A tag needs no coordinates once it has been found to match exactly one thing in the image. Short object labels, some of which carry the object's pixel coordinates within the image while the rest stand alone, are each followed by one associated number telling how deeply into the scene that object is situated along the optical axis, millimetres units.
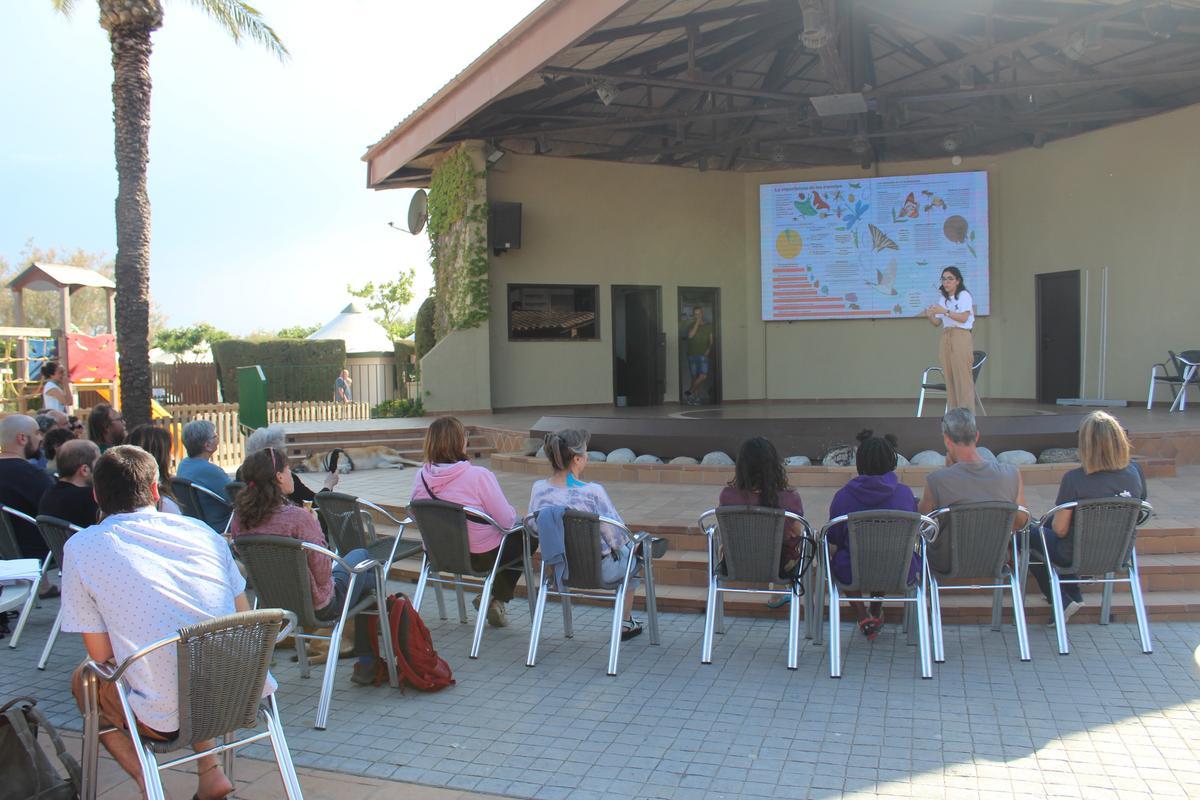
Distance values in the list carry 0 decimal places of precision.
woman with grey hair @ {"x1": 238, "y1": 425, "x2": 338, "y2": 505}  4895
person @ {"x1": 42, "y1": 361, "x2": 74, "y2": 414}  10219
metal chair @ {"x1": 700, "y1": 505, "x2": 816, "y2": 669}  4312
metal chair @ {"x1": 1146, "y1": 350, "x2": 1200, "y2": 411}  11086
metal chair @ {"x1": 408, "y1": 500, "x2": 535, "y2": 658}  4625
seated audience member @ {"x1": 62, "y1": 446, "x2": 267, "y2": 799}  2695
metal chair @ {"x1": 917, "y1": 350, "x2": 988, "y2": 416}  10156
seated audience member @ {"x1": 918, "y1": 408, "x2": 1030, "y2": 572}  4543
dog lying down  10393
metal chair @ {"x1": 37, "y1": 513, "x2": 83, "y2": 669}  4449
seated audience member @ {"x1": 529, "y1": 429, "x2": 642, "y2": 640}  4566
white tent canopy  30859
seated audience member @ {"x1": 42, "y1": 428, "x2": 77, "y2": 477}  6344
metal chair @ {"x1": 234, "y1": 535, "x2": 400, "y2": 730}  3699
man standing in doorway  15008
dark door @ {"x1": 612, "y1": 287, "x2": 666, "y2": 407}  14656
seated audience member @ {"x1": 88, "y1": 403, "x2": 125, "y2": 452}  6480
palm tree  10078
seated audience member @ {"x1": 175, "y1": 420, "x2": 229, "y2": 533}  5363
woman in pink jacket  4820
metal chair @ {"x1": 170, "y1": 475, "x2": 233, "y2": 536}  5328
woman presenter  8656
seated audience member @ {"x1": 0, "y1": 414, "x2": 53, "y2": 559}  5254
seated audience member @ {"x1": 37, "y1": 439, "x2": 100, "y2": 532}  4793
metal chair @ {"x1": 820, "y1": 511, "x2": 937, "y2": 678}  4109
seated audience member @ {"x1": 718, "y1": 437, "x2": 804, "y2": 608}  4469
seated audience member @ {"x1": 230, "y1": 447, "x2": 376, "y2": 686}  3840
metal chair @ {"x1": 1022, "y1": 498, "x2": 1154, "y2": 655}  4391
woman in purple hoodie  4426
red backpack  4125
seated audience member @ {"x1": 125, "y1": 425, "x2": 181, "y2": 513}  5074
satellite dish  15680
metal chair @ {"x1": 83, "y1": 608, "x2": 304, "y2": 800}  2582
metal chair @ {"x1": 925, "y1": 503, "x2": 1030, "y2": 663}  4273
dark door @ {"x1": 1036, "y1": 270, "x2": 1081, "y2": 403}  13430
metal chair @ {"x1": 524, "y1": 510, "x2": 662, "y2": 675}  4383
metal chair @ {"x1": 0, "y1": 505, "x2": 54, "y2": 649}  4840
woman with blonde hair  4527
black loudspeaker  13445
